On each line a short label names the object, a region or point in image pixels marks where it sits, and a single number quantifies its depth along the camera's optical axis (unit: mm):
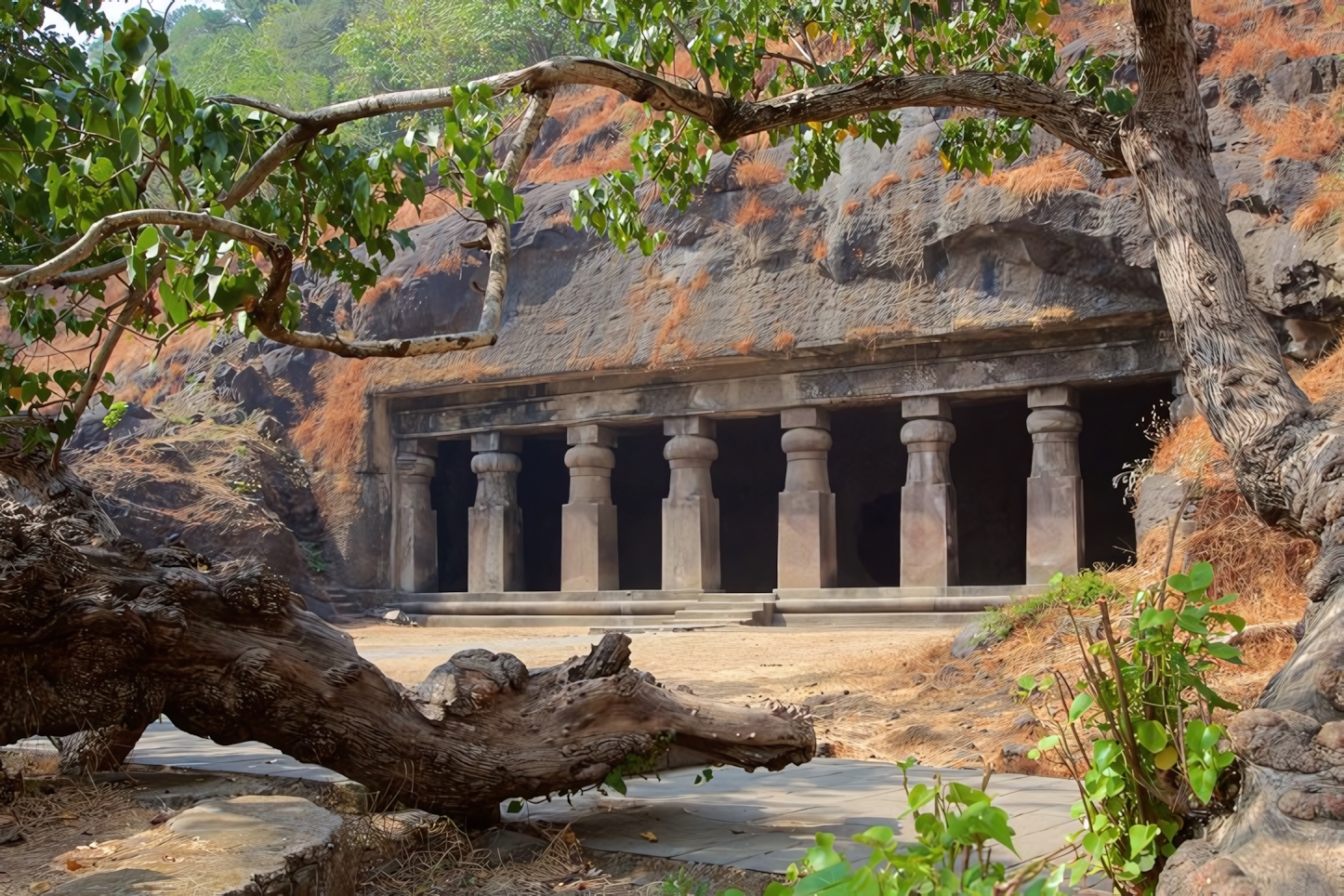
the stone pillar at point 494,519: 17203
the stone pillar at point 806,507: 14766
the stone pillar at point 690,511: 15562
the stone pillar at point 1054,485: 13336
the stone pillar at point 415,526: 17641
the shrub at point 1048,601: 8320
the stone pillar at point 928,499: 13992
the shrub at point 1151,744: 2521
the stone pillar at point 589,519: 16359
